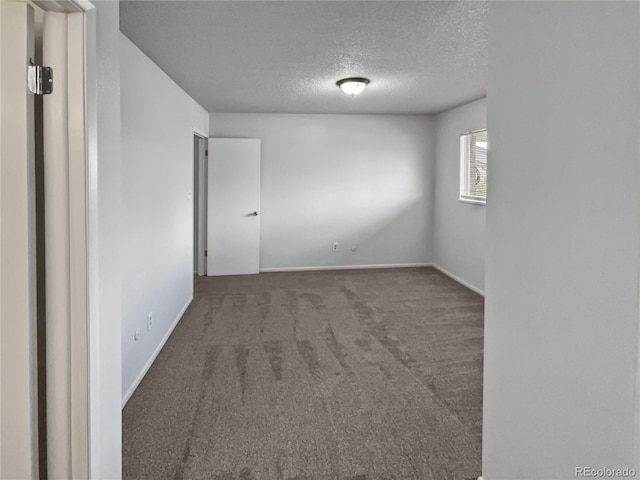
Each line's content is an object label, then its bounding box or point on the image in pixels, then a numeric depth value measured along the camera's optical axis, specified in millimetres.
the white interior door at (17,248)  1133
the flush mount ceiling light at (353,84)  4047
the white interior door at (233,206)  6145
